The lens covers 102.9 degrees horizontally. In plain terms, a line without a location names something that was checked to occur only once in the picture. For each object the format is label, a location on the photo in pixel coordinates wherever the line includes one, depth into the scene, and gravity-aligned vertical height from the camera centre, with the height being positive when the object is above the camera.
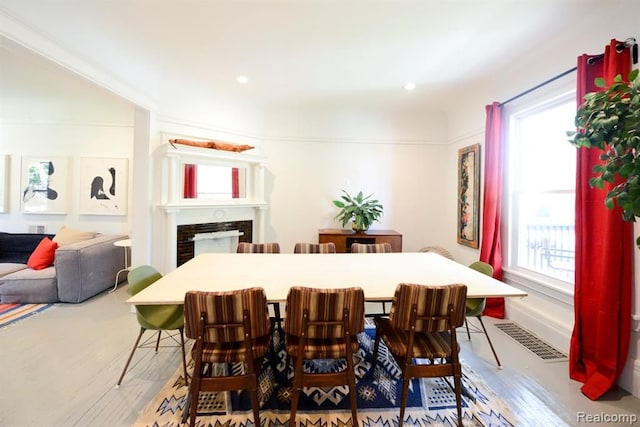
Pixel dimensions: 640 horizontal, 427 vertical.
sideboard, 3.76 -0.36
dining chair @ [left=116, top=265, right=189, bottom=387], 1.76 -0.73
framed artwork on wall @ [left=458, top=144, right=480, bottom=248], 3.36 +0.29
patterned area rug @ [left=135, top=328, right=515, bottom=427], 1.56 -1.26
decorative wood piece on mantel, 3.08 +0.88
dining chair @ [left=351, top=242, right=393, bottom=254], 2.74 -0.37
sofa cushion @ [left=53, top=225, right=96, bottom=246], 3.63 -0.38
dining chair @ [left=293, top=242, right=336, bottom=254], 2.65 -0.37
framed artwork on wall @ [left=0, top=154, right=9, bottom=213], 3.93 +0.37
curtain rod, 1.74 +1.24
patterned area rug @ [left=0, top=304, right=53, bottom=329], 2.68 -1.16
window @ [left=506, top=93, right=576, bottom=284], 2.35 +0.26
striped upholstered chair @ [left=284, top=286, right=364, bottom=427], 1.34 -0.63
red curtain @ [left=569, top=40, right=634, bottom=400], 1.74 -0.41
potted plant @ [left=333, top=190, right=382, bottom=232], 3.80 +0.03
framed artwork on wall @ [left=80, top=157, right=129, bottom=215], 4.00 +0.36
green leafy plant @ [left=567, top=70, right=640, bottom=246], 1.22 +0.43
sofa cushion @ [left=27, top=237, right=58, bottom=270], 3.30 -0.61
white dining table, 1.53 -0.44
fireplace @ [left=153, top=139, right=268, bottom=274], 3.06 +0.03
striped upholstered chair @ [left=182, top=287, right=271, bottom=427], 1.29 -0.62
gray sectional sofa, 3.06 -0.83
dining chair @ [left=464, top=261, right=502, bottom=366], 1.98 -0.70
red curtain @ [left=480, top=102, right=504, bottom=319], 2.89 +0.17
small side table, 3.48 -0.62
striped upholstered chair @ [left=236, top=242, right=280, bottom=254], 2.65 -0.38
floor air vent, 2.19 -1.18
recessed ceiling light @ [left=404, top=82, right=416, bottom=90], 3.18 +1.64
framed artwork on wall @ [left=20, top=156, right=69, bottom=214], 3.96 +0.39
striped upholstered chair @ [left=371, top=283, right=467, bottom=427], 1.41 -0.61
